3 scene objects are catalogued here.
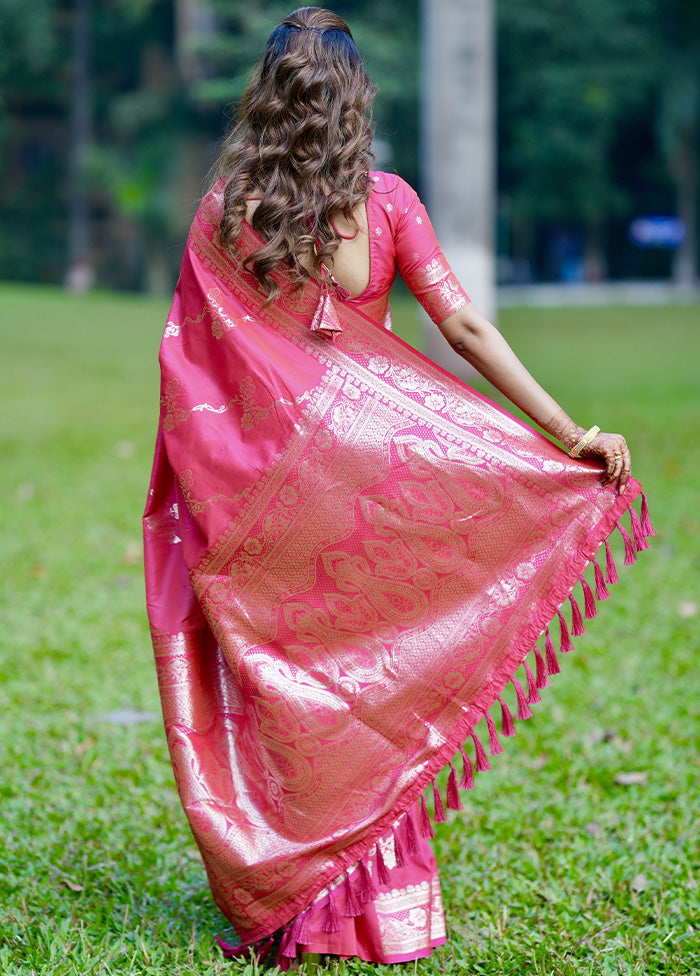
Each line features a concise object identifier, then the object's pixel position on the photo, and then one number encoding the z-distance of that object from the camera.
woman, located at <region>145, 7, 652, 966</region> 2.10
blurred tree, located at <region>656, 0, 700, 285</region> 28.47
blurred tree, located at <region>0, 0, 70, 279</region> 29.19
